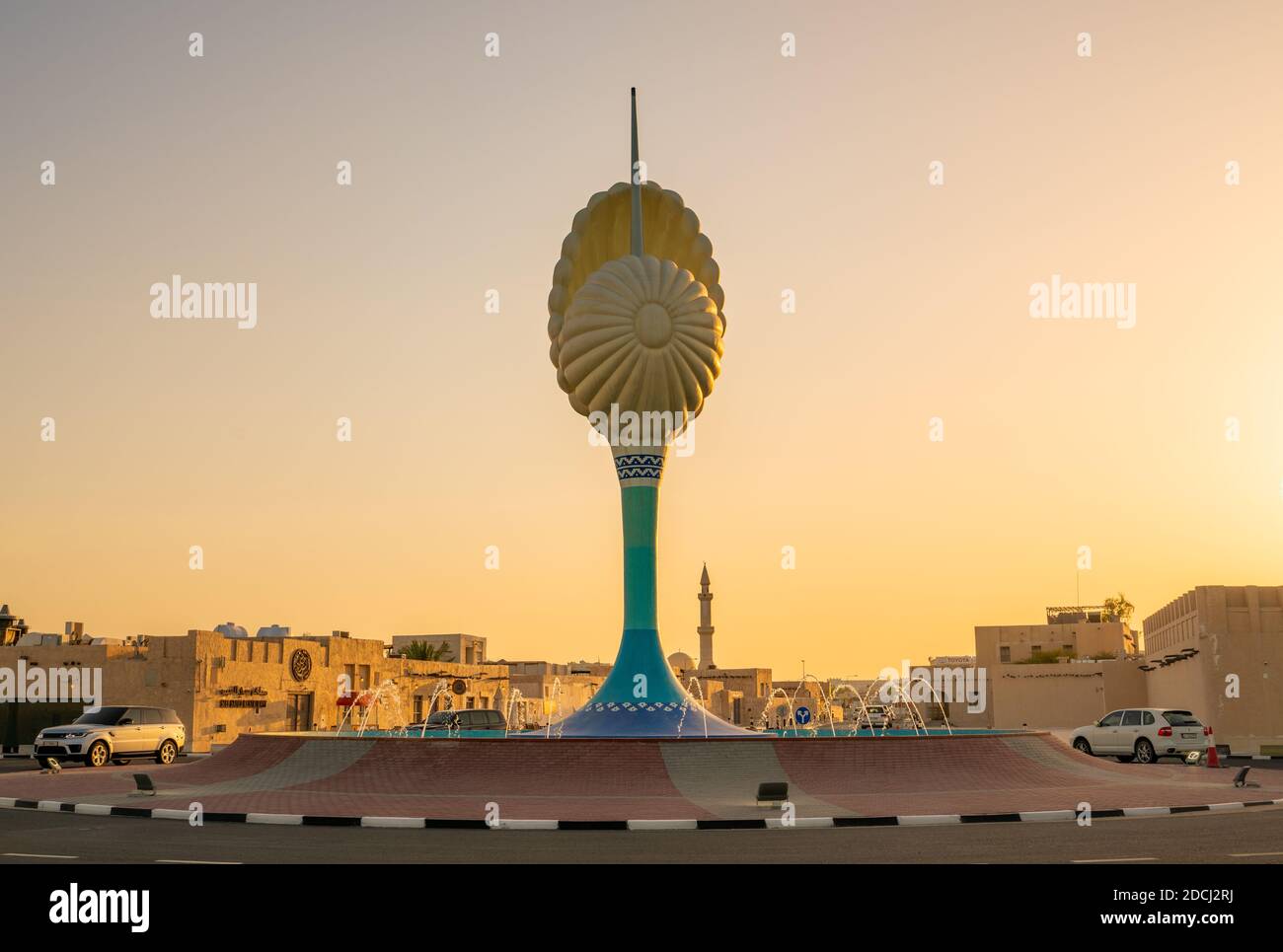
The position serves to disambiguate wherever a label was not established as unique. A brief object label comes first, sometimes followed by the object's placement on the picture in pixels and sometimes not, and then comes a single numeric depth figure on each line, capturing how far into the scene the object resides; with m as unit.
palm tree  74.62
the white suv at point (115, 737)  32.84
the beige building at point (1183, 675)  50.50
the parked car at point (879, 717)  55.42
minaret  102.69
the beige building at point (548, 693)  72.31
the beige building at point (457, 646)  107.25
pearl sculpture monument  29.38
